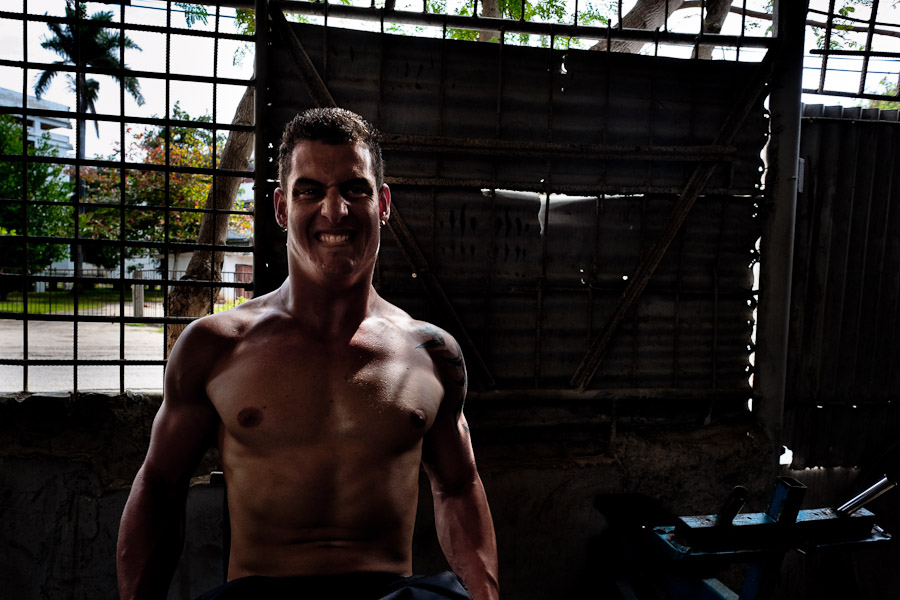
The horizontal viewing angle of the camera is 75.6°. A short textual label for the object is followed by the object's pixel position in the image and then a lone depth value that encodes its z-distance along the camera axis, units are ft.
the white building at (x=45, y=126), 83.19
